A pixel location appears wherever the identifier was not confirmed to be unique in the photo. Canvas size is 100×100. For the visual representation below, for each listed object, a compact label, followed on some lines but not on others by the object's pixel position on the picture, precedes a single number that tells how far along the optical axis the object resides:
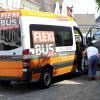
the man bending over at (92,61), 8.15
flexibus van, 6.56
